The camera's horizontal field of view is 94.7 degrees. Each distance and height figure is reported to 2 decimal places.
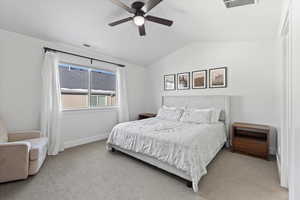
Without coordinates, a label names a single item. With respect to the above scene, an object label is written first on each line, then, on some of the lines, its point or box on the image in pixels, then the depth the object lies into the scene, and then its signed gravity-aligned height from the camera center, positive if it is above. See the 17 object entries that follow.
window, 3.48 +0.35
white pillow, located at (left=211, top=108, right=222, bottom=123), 3.32 -0.38
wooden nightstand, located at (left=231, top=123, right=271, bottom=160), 2.75 -0.84
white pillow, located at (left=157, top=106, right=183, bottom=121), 3.76 -0.40
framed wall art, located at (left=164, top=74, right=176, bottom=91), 4.57 +0.58
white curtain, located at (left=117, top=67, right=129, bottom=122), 4.37 +0.14
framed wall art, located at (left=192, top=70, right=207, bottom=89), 3.91 +0.58
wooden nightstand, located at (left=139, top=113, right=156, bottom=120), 4.69 -0.54
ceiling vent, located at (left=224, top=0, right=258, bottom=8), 1.93 +1.39
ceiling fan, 1.90 +1.28
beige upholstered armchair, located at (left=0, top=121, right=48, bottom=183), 1.93 -0.88
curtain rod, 2.99 +1.11
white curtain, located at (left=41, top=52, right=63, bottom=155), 2.93 -0.08
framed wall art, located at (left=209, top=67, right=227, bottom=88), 3.57 +0.58
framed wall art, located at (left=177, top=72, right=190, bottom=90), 4.25 +0.58
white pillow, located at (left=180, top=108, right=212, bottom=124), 3.27 -0.41
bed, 1.95 -0.73
